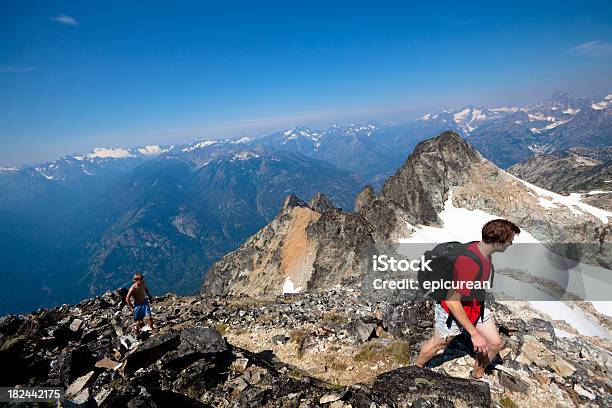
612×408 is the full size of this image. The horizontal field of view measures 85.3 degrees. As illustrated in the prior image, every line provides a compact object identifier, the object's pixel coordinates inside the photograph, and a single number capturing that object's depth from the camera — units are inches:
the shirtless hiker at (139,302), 658.5
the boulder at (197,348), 426.3
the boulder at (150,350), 443.8
